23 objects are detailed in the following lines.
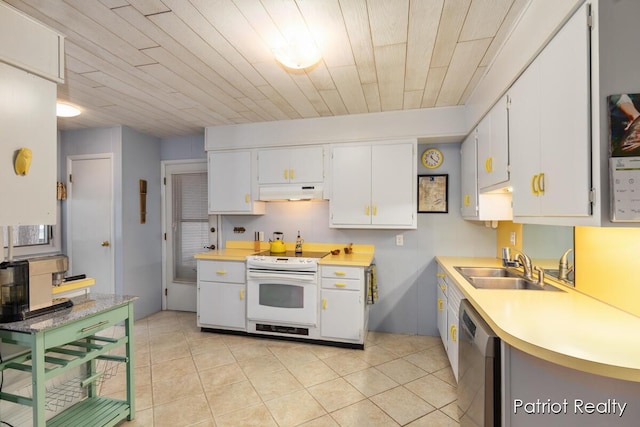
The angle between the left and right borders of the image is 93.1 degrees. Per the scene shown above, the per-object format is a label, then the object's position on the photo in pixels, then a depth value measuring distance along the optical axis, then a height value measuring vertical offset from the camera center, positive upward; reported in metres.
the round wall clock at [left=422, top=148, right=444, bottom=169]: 3.44 +0.62
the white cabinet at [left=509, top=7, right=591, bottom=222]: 1.18 +0.38
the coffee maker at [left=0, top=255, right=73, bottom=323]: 1.55 -0.38
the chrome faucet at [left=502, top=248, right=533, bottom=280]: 2.22 -0.40
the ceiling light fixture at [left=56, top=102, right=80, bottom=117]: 2.91 +1.03
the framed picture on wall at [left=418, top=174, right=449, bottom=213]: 3.43 +0.21
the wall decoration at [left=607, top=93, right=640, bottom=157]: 1.06 +0.30
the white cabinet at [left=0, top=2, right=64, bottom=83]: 1.42 +0.86
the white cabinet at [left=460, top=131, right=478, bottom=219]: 2.78 +0.32
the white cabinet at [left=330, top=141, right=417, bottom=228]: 3.23 +0.30
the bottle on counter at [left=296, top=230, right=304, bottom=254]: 3.56 -0.38
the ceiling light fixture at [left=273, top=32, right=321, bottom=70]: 1.88 +1.05
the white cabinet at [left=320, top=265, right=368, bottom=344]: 3.00 -0.91
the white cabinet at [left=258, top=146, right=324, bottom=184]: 3.47 +0.56
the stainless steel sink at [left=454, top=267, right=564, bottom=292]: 2.10 -0.52
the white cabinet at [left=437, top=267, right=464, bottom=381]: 2.31 -0.89
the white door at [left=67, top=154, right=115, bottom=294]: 3.77 -0.05
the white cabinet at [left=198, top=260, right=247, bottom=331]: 3.39 -0.92
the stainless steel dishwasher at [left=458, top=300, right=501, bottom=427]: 1.37 -0.80
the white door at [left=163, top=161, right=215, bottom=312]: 4.24 -0.21
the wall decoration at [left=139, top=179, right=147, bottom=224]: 4.02 +0.18
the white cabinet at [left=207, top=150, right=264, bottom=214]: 3.69 +0.39
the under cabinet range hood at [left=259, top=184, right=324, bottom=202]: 3.47 +0.25
